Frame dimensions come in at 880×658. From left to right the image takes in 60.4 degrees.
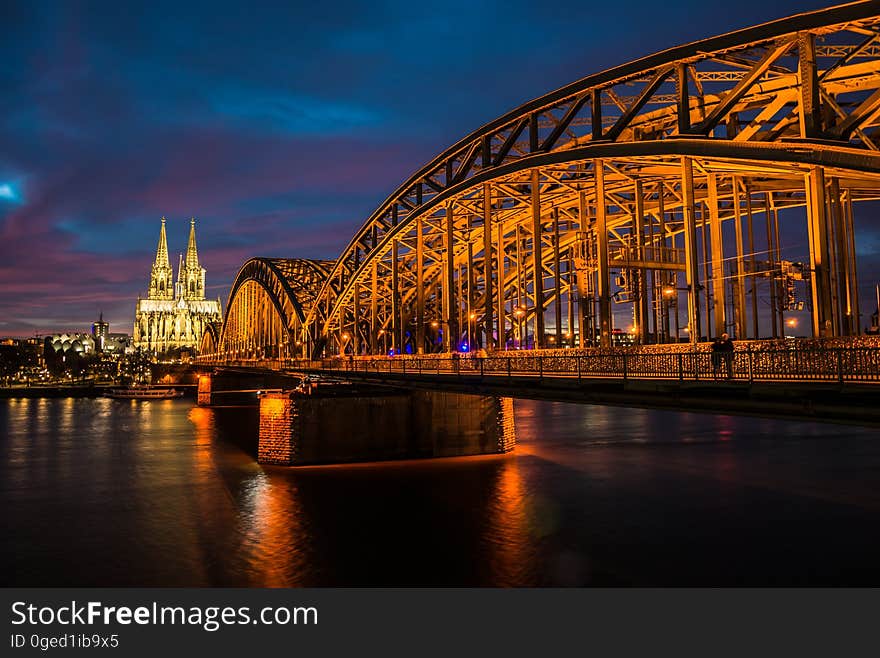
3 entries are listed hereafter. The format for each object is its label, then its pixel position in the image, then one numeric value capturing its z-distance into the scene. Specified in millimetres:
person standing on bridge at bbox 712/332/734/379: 17234
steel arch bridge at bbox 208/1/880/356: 22844
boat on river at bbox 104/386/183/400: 133875
